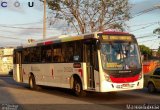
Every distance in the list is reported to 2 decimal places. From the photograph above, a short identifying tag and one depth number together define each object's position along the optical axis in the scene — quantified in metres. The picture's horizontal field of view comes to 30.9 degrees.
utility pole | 29.23
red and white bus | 12.88
